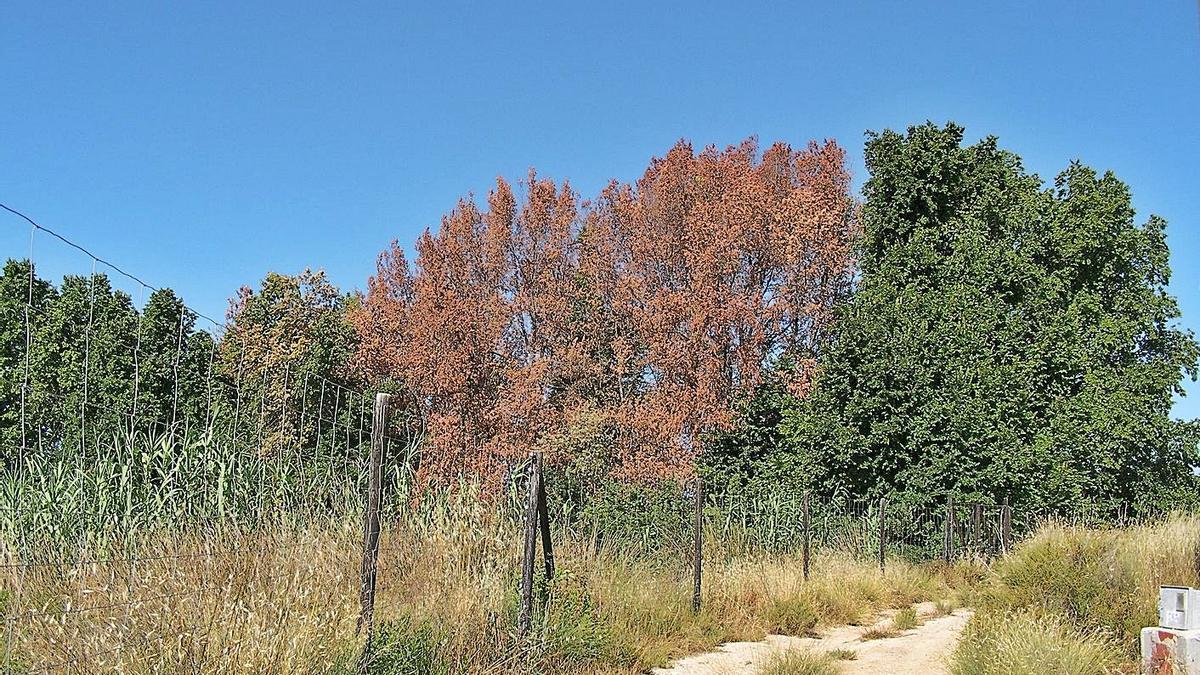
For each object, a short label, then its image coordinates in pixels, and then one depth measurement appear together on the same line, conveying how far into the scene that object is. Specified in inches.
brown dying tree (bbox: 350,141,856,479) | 963.3
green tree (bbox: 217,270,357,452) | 1061.0
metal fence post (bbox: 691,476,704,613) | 445.7
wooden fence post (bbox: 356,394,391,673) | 245.8
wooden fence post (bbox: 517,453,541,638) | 312.3
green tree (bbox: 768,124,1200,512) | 891.4
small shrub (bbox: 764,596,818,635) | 448.5
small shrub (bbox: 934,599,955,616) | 504.7
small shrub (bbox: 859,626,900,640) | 434.6
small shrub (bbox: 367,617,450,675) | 244.4
